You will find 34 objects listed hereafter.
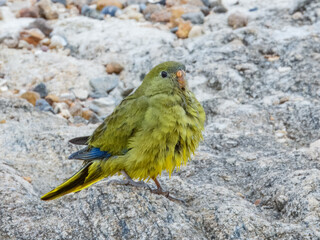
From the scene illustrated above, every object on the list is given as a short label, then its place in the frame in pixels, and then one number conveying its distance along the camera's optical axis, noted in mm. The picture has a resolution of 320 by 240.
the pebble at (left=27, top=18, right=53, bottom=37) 15125
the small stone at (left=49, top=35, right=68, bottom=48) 14203
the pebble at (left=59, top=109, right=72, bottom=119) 11234
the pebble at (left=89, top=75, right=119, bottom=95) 12398
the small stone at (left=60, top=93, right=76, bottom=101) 12017
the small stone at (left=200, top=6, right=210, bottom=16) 15391
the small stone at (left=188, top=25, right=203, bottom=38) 13703
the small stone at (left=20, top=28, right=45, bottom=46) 14398
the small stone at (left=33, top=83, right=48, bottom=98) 12078
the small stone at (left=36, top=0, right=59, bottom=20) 16047
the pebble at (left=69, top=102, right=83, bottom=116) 11383
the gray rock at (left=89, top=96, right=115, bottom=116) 11633
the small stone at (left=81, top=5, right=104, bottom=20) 15768
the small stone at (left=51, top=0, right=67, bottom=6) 17031
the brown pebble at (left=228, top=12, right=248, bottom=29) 13788
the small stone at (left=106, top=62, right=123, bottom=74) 12859
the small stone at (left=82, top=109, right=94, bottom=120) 11311
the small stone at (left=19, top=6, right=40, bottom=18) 15969
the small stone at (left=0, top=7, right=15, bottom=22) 15764
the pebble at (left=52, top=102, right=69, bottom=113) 11375
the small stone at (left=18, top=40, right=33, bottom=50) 14055
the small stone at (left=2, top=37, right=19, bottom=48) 13945
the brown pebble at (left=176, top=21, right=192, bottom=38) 13859
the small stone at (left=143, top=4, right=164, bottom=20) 15716
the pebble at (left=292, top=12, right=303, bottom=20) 13245
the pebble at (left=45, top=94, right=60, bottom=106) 11711
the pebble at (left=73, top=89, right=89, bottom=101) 12234
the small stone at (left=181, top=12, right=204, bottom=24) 14672
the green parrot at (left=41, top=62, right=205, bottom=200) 6230
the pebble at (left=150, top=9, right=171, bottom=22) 15164
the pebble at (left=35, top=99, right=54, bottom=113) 11252
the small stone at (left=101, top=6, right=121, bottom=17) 15844
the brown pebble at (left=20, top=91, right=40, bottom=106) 11502
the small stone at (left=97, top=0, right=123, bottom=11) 16312
